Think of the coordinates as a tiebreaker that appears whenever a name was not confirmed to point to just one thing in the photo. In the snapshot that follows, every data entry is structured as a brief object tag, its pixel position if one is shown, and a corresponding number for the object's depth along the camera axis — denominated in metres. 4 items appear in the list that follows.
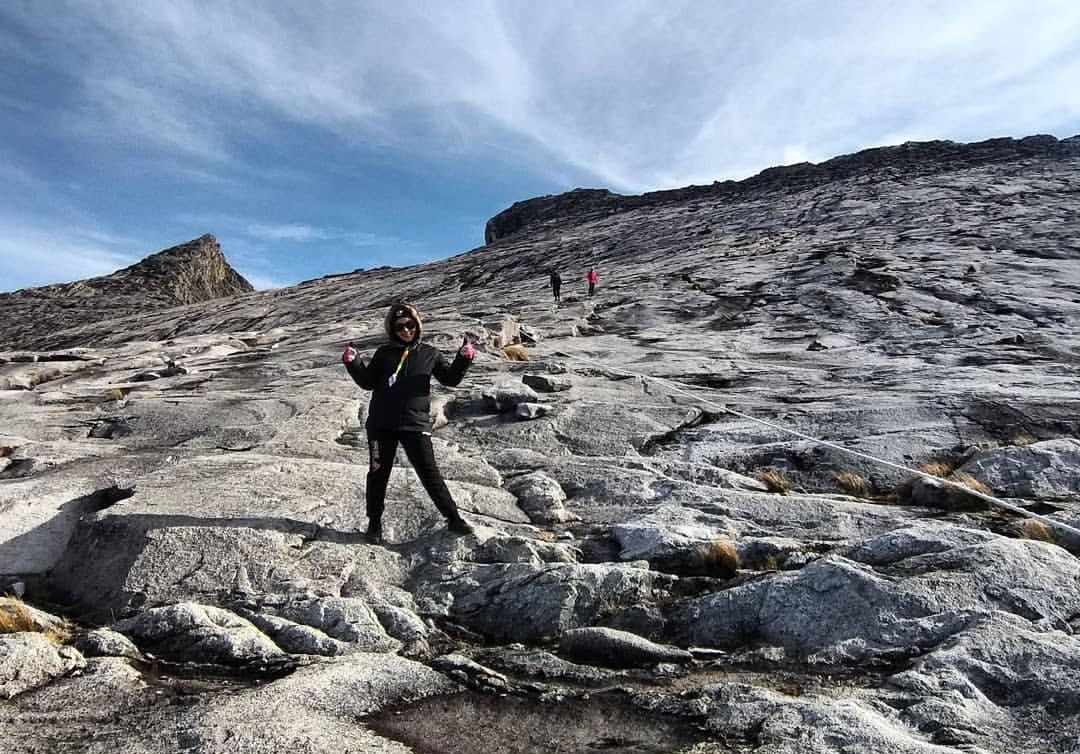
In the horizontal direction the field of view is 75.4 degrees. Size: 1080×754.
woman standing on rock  7.27
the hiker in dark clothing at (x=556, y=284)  31.75
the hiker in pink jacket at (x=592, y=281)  32.22
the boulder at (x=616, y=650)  5.18
